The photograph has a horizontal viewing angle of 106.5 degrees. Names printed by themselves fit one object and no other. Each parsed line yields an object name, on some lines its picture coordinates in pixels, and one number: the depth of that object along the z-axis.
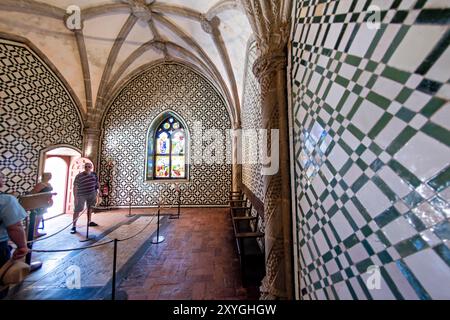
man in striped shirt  4.11
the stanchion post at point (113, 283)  1.67
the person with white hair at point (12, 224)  1.48
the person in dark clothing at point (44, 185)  3.38
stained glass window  7.09
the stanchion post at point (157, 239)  3.37
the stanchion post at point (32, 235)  2.38
